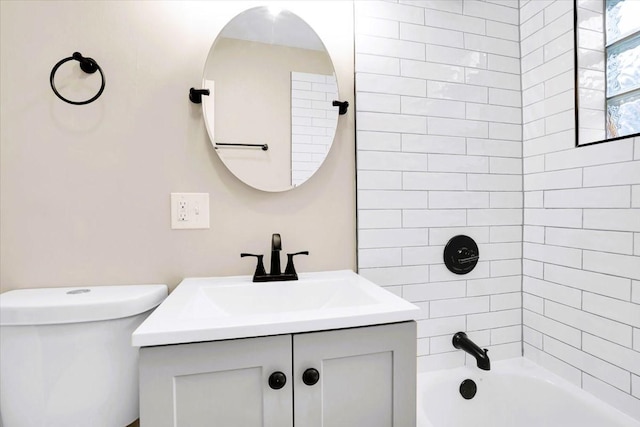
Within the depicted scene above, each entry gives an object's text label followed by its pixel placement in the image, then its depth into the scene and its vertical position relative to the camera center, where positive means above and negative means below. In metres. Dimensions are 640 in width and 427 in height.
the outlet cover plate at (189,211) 1.20 -0.01
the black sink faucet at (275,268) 1.16 -0.23
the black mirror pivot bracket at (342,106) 1.31 +0.41
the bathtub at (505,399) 1.31 -0.82
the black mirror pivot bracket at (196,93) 1.17 +0.41
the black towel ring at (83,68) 1.06 +0.48
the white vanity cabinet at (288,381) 0.72 -0.41
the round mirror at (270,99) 1.23 +0.42
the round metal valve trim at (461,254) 1.47 -0.22
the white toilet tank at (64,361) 0.92 -0.45
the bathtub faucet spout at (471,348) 1.27 -0.60
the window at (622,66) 1.19 +0.53
